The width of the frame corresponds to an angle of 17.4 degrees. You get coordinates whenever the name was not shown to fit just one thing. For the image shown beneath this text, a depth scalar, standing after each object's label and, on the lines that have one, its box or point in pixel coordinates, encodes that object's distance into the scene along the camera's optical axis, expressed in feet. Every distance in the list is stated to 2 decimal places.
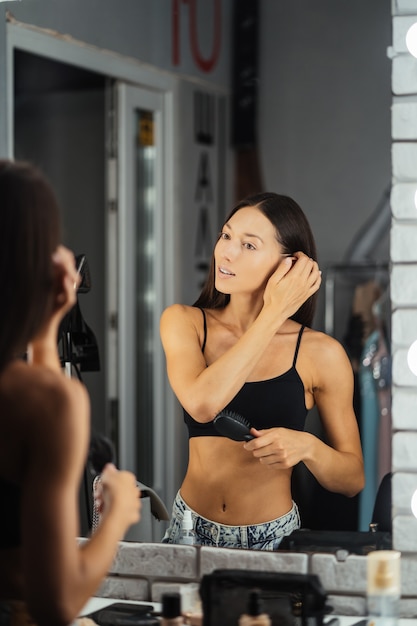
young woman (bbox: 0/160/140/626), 6.64
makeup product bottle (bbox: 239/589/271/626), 7.80
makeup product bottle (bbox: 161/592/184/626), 7.98
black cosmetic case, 8.14
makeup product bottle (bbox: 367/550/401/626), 8.08
